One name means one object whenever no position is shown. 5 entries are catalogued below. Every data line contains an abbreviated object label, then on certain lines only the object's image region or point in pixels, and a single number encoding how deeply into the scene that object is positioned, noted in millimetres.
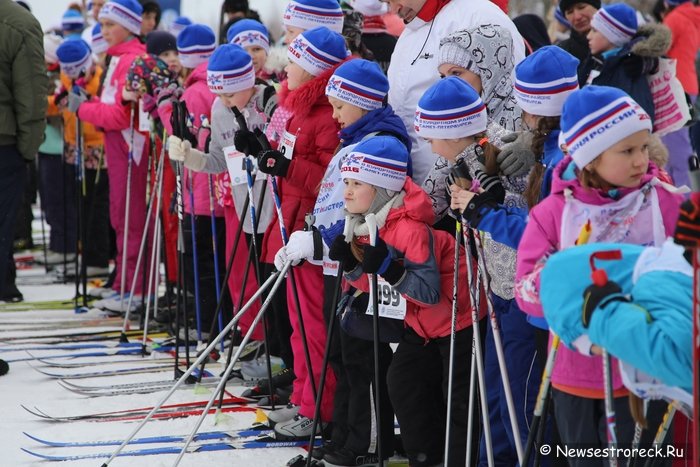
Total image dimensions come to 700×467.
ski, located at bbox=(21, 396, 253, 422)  11070
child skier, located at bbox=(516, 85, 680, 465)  6090
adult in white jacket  9117
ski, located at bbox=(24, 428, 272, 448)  10086
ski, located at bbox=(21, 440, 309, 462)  9734
